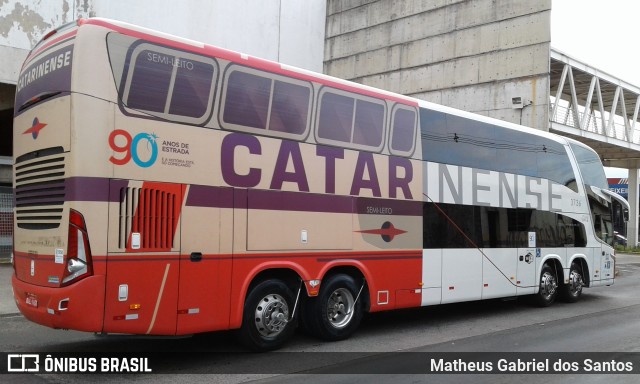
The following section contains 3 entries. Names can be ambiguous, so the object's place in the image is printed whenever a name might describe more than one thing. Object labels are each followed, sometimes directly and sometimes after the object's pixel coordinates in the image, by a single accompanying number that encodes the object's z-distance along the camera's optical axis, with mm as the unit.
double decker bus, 6305
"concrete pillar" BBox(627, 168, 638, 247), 39375
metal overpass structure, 26875
